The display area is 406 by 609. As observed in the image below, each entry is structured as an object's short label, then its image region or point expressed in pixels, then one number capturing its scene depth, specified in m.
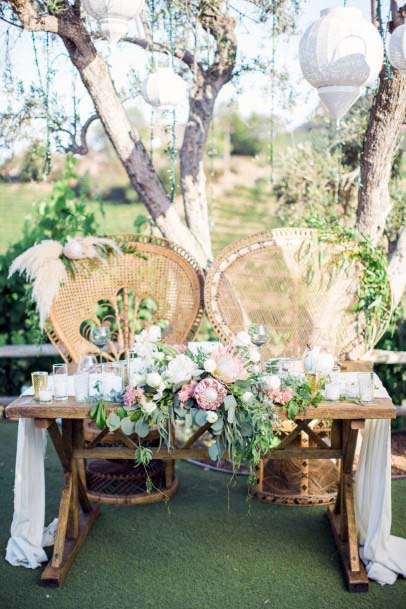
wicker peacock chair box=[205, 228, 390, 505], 4.45
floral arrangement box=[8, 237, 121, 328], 4.29
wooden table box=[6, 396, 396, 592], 3.08
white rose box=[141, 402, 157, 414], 2.97
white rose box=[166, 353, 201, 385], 2.96
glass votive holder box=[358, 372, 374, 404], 3.12
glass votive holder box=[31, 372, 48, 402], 3.22
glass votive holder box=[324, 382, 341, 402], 3.15
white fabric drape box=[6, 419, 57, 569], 3.31
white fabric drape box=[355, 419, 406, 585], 3.25
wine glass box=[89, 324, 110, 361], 3.66
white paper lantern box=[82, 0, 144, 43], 3.49
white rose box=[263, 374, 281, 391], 2.98
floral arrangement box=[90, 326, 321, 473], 2.95
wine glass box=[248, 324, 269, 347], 3.53
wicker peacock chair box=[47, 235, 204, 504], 4.42
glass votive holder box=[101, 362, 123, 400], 3.15
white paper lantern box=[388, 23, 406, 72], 3.32
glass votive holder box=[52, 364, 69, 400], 3.22
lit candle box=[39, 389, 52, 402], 3.18
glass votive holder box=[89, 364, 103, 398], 3.17
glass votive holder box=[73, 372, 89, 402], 3.19
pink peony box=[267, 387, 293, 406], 2.99
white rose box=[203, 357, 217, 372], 2.93
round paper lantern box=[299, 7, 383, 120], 3.20
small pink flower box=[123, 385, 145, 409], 3.00
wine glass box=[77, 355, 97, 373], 3.36
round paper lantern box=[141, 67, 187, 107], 4.05
